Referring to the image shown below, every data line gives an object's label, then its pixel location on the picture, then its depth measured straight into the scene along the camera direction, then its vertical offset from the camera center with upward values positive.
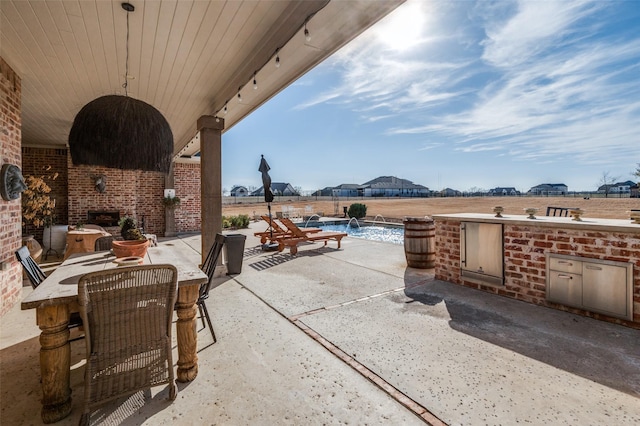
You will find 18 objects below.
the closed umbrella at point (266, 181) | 7.02 +0.66
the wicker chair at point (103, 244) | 3.76 -0.44
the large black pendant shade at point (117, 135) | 2.06 +0.56
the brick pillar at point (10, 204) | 3.35 +0.10
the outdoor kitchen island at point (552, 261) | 2.84 -0.69
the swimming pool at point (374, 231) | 10.09 -1.03
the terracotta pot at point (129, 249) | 2.71 -0.37
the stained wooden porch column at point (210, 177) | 4.77 +0.53
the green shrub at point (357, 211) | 14.76 -0.25
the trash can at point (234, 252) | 4.98 -0.77
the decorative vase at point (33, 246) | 4.86 -0.61
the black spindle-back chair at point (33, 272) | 2.17 -0.53
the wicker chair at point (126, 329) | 1.66 -0.75
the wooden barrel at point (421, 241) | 5.01 -0.64
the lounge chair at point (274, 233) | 7.29 -0.67
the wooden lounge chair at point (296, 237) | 6.49 -0.74
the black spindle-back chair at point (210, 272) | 2.69 -0.64
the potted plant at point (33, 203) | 4.95 +0.16
